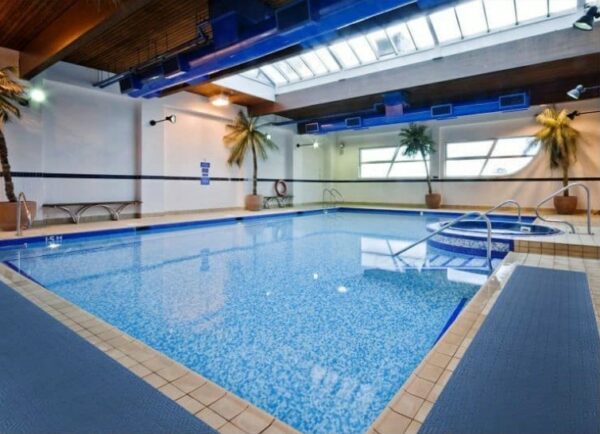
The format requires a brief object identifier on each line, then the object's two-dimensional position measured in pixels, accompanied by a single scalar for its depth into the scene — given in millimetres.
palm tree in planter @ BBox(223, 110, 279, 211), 10227
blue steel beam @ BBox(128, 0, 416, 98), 3904
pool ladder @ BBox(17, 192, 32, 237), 5253
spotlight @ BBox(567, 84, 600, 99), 6176
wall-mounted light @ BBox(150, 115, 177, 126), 8273
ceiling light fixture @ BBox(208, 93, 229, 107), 8281
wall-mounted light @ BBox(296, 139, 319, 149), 12873
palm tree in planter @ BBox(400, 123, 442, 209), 11344
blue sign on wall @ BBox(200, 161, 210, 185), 9773
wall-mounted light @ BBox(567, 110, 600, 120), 9141
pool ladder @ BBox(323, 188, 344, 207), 14750
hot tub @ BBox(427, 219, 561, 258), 4879
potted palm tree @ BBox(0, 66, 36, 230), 5641
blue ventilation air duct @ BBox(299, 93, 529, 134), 7949
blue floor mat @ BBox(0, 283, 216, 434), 1239
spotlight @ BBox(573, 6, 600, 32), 4598
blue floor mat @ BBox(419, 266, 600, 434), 1248
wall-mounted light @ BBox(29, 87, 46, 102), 6477
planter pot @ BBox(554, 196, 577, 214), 9094
